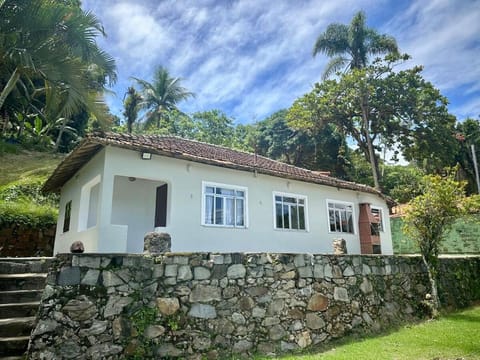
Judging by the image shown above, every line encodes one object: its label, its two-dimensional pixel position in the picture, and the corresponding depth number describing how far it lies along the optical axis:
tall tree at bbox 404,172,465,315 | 11.16
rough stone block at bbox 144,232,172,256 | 7.22
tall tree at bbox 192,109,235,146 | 36.81
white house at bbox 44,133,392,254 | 10.01
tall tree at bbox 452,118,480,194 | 31.98
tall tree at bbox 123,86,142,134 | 33.83
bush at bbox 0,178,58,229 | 14.12
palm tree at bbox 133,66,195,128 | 37.38
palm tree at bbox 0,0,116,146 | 10.64
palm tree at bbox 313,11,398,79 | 27.14
